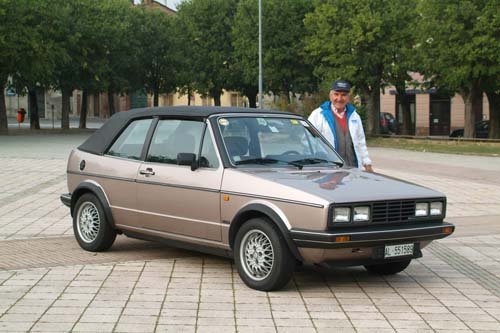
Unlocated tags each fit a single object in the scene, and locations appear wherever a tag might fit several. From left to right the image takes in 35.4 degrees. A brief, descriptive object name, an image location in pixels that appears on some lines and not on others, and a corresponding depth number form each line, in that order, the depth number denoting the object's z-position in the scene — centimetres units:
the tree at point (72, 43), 4259
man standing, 895
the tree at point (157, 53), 5269
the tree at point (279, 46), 4816
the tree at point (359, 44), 4041
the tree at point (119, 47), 4591
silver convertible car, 662
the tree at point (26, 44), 3684
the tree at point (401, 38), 4016
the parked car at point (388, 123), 4949
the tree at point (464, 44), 3506
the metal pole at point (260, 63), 4168
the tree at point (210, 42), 5281
